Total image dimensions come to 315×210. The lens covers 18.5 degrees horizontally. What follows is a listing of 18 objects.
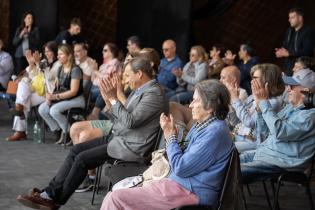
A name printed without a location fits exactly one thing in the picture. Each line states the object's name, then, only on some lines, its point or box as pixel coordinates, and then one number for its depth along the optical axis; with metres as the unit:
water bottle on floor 11.25
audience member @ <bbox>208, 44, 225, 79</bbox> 12.24
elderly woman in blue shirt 5.01
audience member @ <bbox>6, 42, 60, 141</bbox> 11.27
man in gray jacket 6.53
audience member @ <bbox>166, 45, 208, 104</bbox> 11.52
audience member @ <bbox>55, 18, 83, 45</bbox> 14.12
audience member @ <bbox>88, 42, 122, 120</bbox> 11.35
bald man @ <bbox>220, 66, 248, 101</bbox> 7.54
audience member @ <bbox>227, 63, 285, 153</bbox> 6.53
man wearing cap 6.09
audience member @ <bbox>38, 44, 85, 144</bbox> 10.55
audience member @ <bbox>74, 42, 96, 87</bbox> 11.76
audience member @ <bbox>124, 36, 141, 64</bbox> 11.92
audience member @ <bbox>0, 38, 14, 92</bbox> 13.75
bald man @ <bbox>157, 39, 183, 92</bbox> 11.83
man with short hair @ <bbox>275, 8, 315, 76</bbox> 11.14
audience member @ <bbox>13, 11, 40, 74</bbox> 14.13
